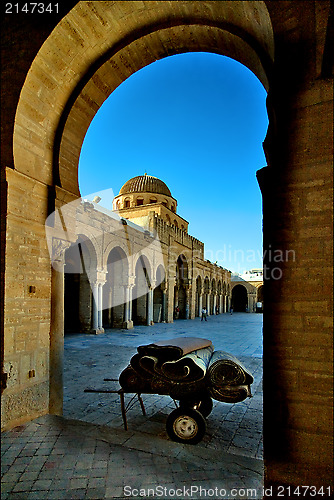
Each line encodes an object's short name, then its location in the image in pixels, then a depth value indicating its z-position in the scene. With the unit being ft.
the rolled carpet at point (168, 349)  13.29
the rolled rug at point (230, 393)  13.01
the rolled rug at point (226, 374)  13.08
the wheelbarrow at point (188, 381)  12.87
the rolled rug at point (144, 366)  13.56
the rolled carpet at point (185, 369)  13.01
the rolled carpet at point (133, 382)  13.87
